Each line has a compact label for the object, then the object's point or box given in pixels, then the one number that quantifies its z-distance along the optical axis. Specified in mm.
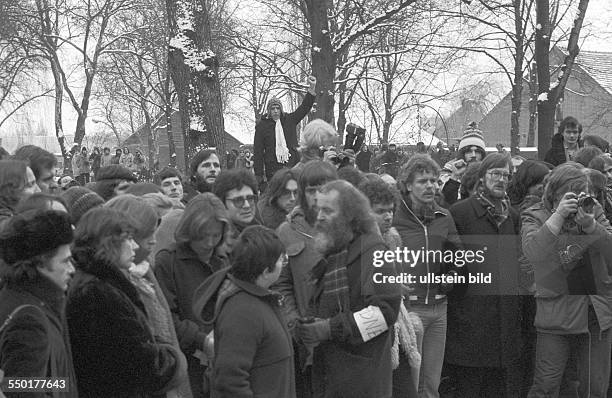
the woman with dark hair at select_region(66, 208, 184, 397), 3480
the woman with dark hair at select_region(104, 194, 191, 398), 3922
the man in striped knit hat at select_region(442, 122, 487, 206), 7539
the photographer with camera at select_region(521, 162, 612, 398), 5855
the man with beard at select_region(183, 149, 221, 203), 6819
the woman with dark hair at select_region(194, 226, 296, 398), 3762
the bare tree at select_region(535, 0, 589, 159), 12664
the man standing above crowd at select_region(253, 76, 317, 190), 9203
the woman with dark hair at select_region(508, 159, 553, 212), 6469
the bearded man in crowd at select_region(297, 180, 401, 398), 4223
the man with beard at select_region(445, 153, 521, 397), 6055
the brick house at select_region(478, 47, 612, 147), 38091
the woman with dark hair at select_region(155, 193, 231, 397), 4473
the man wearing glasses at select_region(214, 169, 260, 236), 5305
